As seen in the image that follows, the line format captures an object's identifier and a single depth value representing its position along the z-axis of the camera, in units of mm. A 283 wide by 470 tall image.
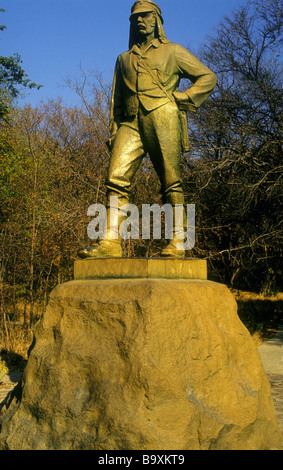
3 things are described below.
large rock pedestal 2928
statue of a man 4008
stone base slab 3455
